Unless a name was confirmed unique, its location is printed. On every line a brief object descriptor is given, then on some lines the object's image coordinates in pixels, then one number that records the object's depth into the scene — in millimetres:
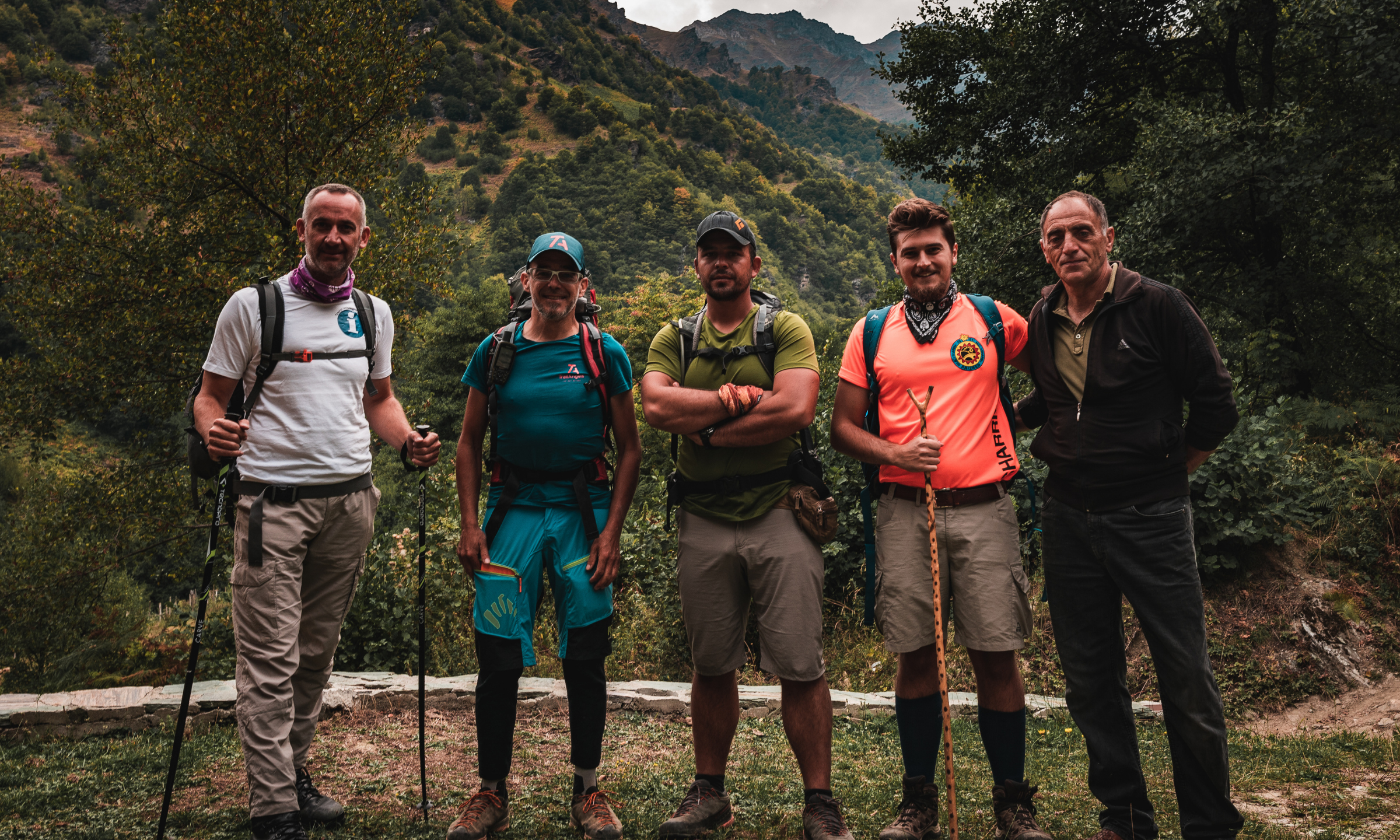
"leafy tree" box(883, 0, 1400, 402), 10188
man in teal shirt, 3074
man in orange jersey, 2916
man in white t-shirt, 2869
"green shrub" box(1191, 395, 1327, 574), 6703
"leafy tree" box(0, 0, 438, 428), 10727
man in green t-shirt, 2967
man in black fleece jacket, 2740
